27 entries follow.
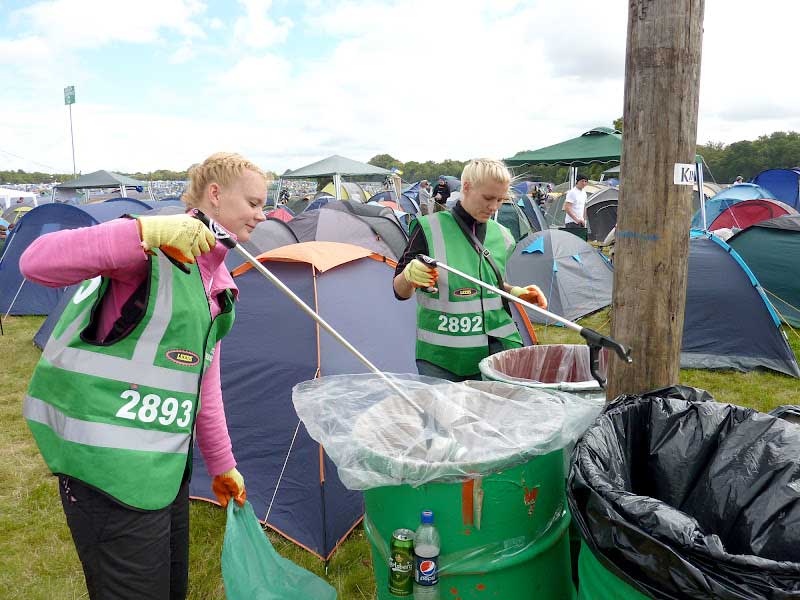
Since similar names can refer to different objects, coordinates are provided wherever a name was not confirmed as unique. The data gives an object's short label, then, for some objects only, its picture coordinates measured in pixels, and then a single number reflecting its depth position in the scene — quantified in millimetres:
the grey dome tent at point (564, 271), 7156
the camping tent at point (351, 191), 21312
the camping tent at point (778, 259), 6441
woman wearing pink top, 1301
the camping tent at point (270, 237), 7227
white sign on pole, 1637
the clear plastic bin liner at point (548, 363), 2447
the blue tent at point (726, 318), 5430
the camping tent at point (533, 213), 14047
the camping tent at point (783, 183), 15625
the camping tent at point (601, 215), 13086
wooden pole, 1593
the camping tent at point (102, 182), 19219
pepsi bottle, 1515
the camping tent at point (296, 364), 3014
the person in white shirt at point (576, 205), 10836
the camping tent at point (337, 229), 8094
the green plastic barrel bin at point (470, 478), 1538
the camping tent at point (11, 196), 25109
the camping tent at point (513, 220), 12150
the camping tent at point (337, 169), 19766
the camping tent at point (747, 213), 9727
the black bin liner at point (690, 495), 1076
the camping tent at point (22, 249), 7719
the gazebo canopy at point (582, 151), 12375
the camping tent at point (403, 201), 16672
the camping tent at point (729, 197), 11838
